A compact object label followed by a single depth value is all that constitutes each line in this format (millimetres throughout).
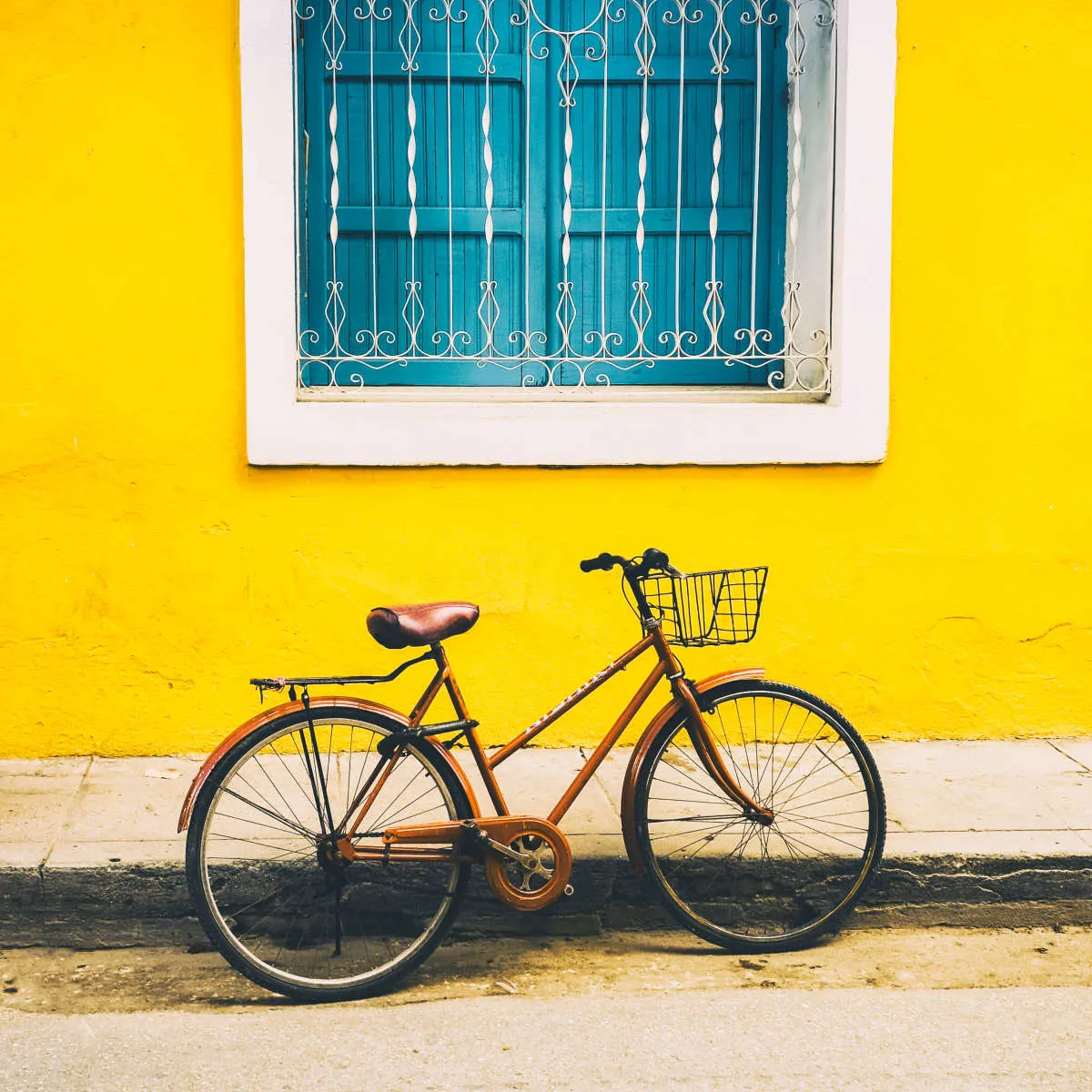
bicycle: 3572
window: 5133
